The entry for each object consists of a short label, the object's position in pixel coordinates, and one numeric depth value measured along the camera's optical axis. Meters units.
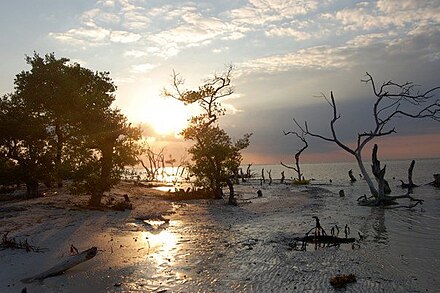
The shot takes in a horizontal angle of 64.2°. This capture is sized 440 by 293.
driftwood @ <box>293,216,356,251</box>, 14.34
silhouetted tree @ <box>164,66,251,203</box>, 31.75
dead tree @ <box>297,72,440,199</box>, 25.91
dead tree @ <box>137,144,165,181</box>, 79.87
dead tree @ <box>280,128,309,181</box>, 53.54
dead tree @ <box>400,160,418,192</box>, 44.86
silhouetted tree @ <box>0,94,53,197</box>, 26.89
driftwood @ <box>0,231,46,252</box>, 12.13
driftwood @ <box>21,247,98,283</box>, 9.57
